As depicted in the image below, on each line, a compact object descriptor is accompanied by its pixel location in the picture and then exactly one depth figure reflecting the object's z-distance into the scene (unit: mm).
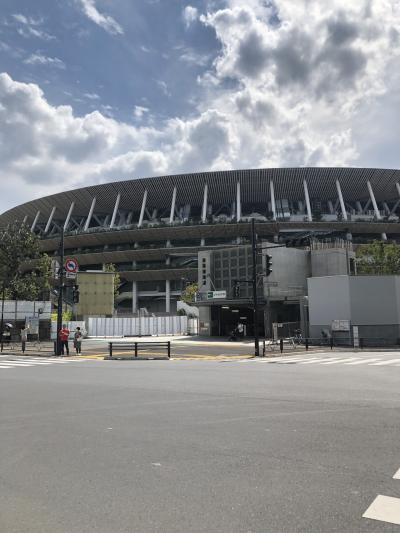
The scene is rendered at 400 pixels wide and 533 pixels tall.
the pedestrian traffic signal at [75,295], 30012
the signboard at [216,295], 46625
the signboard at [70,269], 31406
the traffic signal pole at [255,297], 27281
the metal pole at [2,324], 38469
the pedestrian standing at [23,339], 30072
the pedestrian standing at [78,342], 29453
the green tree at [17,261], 49969
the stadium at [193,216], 79375
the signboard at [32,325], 38000
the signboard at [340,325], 33906
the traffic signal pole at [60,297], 28694
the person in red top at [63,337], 28578
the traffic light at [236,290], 30322
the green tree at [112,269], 72375
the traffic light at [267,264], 27342
